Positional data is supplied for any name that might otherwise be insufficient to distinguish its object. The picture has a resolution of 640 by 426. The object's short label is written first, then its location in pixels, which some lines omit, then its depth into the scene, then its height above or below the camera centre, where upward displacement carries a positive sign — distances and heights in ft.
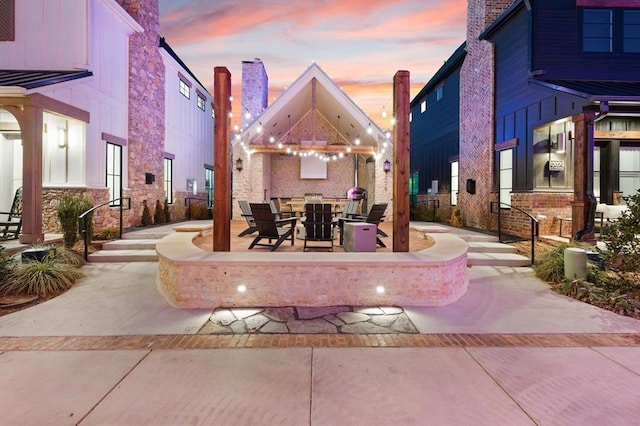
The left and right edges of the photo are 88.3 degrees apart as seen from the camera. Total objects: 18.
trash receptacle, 17.13 -3.03
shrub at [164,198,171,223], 37.25 -0.90
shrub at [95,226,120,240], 24.82 -2.23
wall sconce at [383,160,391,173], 38.58 +4.72
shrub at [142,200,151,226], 33.32 -1.10
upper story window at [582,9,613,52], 27.58 +14.70
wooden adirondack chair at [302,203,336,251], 19.51 -1.02
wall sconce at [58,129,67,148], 26.53 +5.39
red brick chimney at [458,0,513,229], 33.37 +10.00
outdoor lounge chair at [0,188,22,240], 22.81 -1.20
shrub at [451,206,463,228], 35.28 -1.36
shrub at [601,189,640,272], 15.16 -1.64
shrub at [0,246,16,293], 15.64 -3.08
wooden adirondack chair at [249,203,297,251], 18.66 -1.06
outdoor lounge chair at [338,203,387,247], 21.17 -0.58
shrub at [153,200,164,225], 35.53 -1.07
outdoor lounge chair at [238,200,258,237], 24.43 -0.92
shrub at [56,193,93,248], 21.17 -0.72
